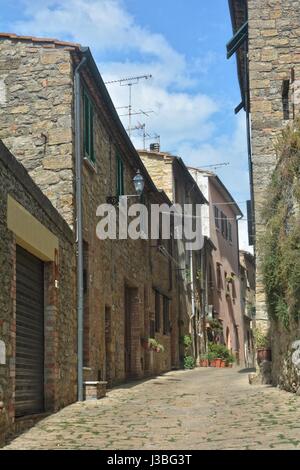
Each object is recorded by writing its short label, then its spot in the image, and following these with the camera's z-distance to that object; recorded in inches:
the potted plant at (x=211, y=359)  1072.2
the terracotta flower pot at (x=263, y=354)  544.4
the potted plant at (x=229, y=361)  1106.5
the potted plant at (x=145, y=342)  720.5
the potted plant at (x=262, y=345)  545.6
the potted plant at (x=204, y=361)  1061.1
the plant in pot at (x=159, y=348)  761.7
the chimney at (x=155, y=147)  1142.7
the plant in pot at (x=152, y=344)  740.6
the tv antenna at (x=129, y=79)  890.6
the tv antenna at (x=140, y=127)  1048.8
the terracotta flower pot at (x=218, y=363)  1072.6
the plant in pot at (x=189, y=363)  946.1
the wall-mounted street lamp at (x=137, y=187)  560.6
